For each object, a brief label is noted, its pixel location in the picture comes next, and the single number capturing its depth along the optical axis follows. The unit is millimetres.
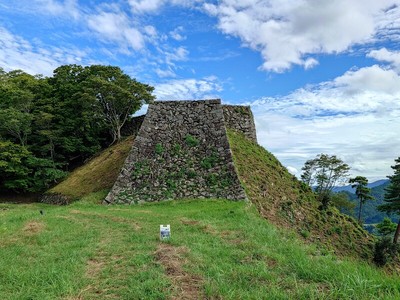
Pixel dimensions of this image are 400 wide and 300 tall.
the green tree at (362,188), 37512
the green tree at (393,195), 25922
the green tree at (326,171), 40719
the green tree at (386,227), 33941
